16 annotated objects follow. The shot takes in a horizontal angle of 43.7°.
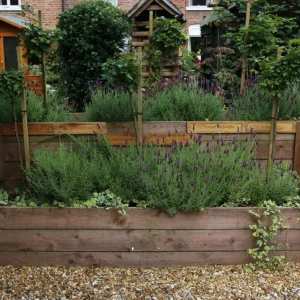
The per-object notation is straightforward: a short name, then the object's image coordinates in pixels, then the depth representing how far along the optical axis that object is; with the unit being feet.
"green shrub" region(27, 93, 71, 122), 12.29
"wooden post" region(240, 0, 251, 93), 13.34
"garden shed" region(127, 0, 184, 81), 23.70
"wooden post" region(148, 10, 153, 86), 16.00
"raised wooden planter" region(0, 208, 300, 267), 9.75
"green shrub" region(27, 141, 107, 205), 10.03
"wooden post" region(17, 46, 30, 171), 11.00
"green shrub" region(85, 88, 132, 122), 12.40
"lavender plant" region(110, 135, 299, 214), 9.66
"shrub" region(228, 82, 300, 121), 12.50
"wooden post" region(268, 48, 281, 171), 11.19
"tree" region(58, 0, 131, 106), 21.72
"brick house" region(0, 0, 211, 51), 49.75
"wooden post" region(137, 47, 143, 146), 11.19
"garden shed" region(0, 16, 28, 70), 35.88
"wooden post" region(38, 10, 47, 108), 12.09
